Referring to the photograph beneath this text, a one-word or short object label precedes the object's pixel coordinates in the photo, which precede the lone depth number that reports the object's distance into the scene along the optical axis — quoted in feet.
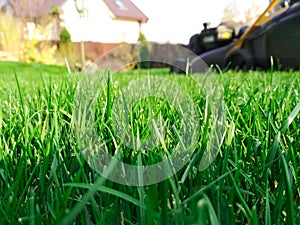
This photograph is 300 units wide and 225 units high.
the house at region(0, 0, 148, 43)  47.81
